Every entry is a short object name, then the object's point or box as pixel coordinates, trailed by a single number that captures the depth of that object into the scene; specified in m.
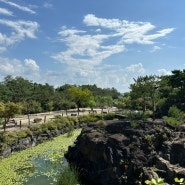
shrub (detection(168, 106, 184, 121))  15.80
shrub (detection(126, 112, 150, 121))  15.06
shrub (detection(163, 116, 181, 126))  13.13
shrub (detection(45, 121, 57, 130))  22.15
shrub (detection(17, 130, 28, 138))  18.36
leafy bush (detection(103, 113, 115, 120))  28.90
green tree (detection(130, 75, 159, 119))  16.12
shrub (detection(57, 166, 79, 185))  9.46
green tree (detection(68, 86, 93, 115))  39.51
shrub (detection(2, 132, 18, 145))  16.74
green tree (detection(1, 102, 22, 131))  18.90
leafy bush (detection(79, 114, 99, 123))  27.55
